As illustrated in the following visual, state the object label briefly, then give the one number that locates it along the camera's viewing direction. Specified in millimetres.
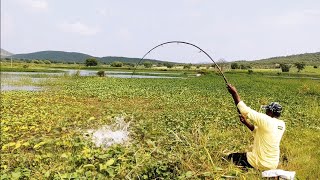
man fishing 3647
